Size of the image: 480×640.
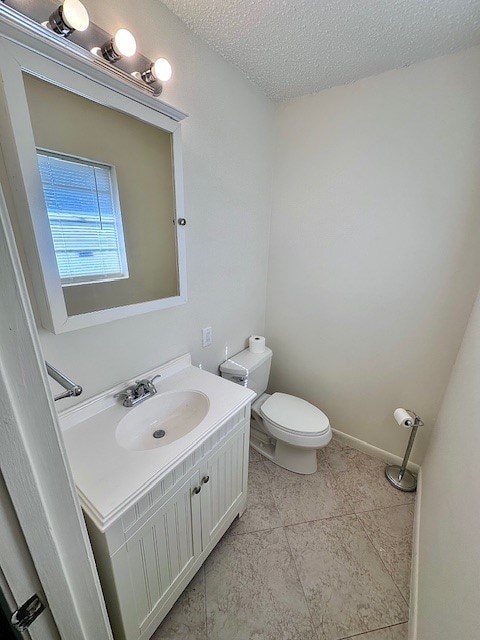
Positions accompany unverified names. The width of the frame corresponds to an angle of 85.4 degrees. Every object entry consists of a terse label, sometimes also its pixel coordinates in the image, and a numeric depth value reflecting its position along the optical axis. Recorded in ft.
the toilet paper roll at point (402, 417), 5.08
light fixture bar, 2.23
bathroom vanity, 2.51
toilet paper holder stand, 5.14
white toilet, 5.25
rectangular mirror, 2.58
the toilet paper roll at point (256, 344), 6.30
